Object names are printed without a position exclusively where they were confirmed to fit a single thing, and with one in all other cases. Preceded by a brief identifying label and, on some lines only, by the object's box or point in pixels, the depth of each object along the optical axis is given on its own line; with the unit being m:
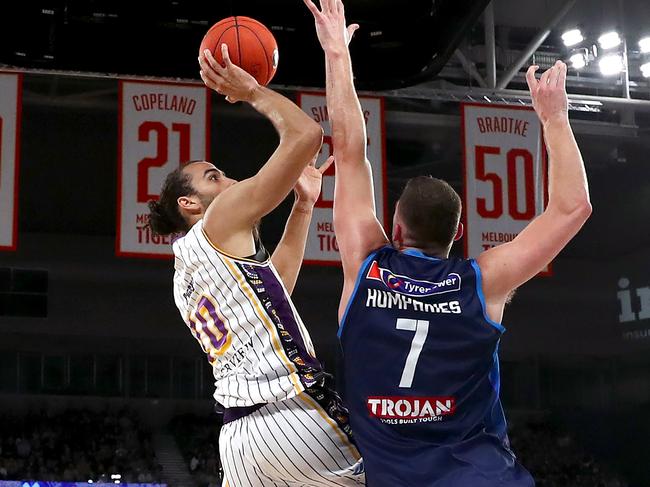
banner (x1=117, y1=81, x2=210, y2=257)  19.98
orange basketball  7.96
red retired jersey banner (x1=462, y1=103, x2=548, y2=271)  21.51
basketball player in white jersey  6.66
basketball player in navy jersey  5.92
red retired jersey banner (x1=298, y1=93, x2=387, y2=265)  20.71
